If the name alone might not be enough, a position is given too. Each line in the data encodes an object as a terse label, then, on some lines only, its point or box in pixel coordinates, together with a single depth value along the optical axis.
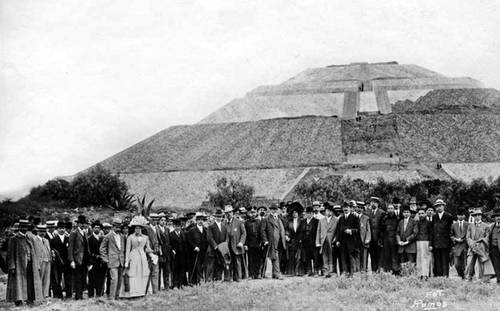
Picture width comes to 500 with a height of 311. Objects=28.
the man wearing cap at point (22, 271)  14.73
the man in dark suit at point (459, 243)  16.53
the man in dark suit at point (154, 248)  16.08
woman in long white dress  15.41
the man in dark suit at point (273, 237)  18.16
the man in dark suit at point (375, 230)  17.30
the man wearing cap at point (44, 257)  15.27
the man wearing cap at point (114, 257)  15.45
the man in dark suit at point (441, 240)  16.41
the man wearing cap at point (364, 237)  17.33
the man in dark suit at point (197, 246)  17.34
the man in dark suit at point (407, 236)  16.55
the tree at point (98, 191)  49.59
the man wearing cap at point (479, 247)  16.17
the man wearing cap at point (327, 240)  17.98
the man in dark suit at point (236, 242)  17.72
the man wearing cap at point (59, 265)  15.98
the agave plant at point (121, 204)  49.41
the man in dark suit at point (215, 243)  17.33
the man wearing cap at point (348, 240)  17.41
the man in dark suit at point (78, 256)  15.72
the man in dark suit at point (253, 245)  18.28
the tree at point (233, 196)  44.84
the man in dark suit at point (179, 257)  17.23
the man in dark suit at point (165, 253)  16.72
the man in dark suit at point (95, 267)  16.05
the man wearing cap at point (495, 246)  15.87
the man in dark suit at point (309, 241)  18.34
